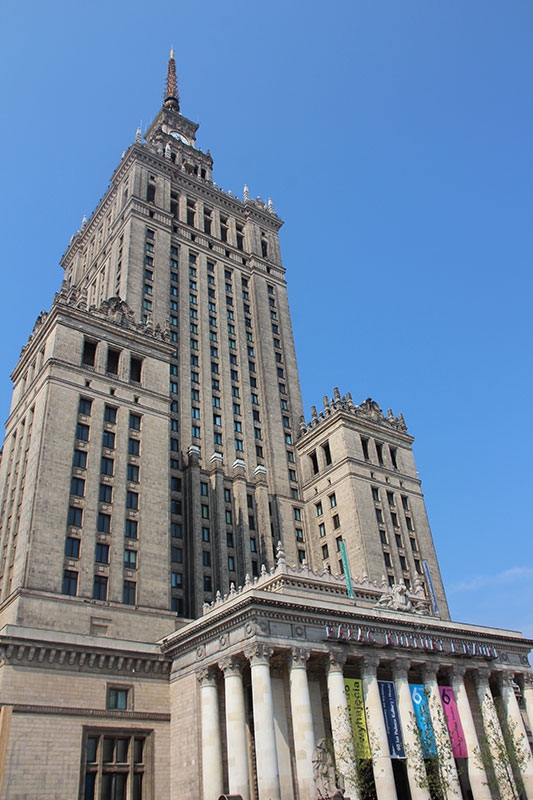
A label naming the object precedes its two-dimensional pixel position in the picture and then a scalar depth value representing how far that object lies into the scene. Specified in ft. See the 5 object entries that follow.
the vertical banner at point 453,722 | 169.27
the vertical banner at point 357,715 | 148.85
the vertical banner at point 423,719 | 158.92
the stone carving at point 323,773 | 136.67
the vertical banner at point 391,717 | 155.94
